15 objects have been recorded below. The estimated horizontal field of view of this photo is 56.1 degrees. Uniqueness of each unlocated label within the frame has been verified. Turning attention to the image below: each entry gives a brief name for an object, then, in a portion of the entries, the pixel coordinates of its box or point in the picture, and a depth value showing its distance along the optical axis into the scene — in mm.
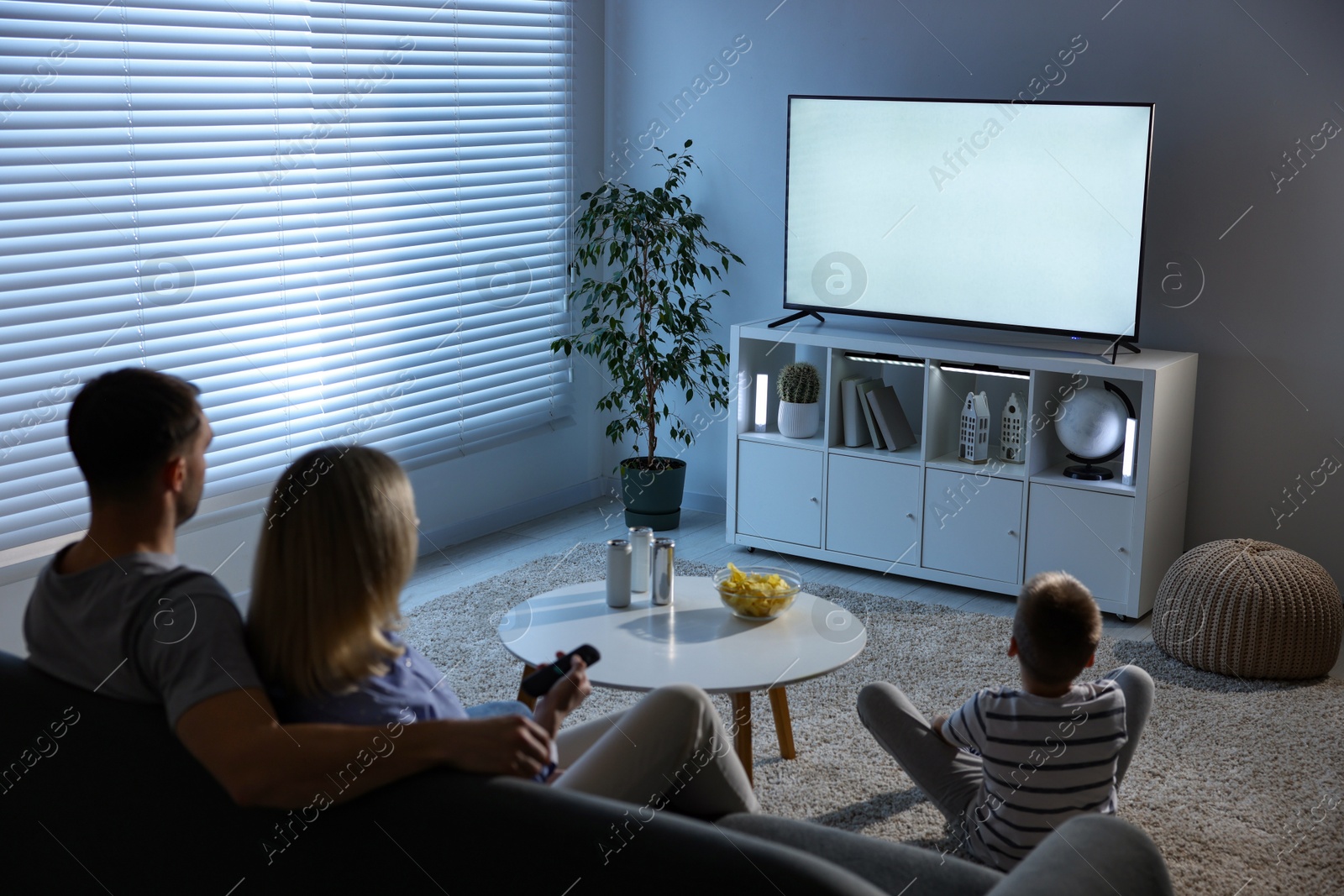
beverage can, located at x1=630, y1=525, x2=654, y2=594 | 3064
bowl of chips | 2912
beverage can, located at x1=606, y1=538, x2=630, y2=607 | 2994
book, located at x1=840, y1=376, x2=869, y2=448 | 4379
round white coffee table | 2611
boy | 2107
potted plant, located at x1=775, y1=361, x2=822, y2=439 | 4516
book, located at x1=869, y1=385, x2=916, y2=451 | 4336
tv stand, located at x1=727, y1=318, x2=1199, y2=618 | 3914
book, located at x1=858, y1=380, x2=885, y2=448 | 4363
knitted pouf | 3445
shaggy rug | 2596
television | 3885
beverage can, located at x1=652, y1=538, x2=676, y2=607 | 3018
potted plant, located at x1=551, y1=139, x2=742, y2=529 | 4719
